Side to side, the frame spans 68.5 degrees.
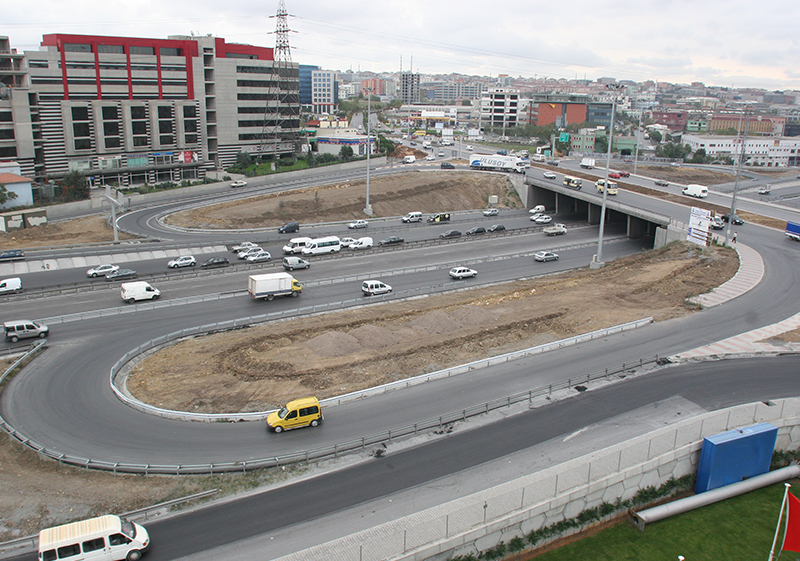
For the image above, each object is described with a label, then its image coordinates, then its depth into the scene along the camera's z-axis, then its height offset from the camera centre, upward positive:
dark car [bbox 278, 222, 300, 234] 61.41 -9.03
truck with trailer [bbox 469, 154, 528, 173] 90.44 -2.95
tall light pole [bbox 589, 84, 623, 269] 50.00 -9.68
